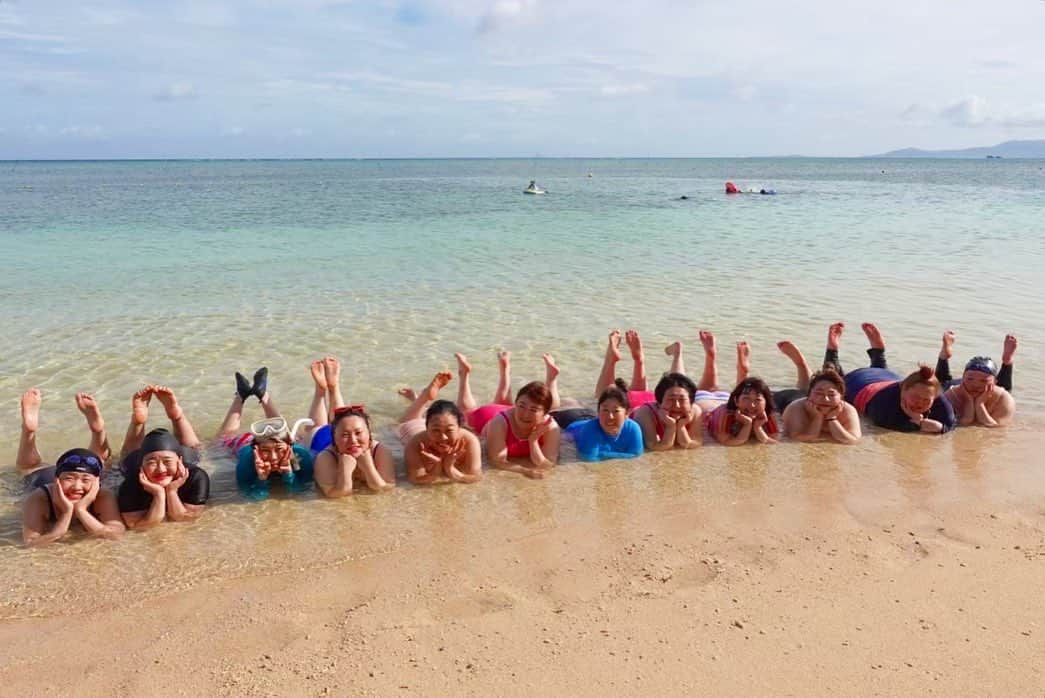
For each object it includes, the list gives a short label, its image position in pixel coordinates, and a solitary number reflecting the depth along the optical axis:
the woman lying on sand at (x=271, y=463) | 5.50
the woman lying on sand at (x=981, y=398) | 6.78
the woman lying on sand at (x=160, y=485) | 5.01
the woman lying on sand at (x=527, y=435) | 5.97
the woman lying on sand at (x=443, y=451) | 5.64
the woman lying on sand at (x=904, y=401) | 6.49
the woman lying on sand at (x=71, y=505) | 4.80
